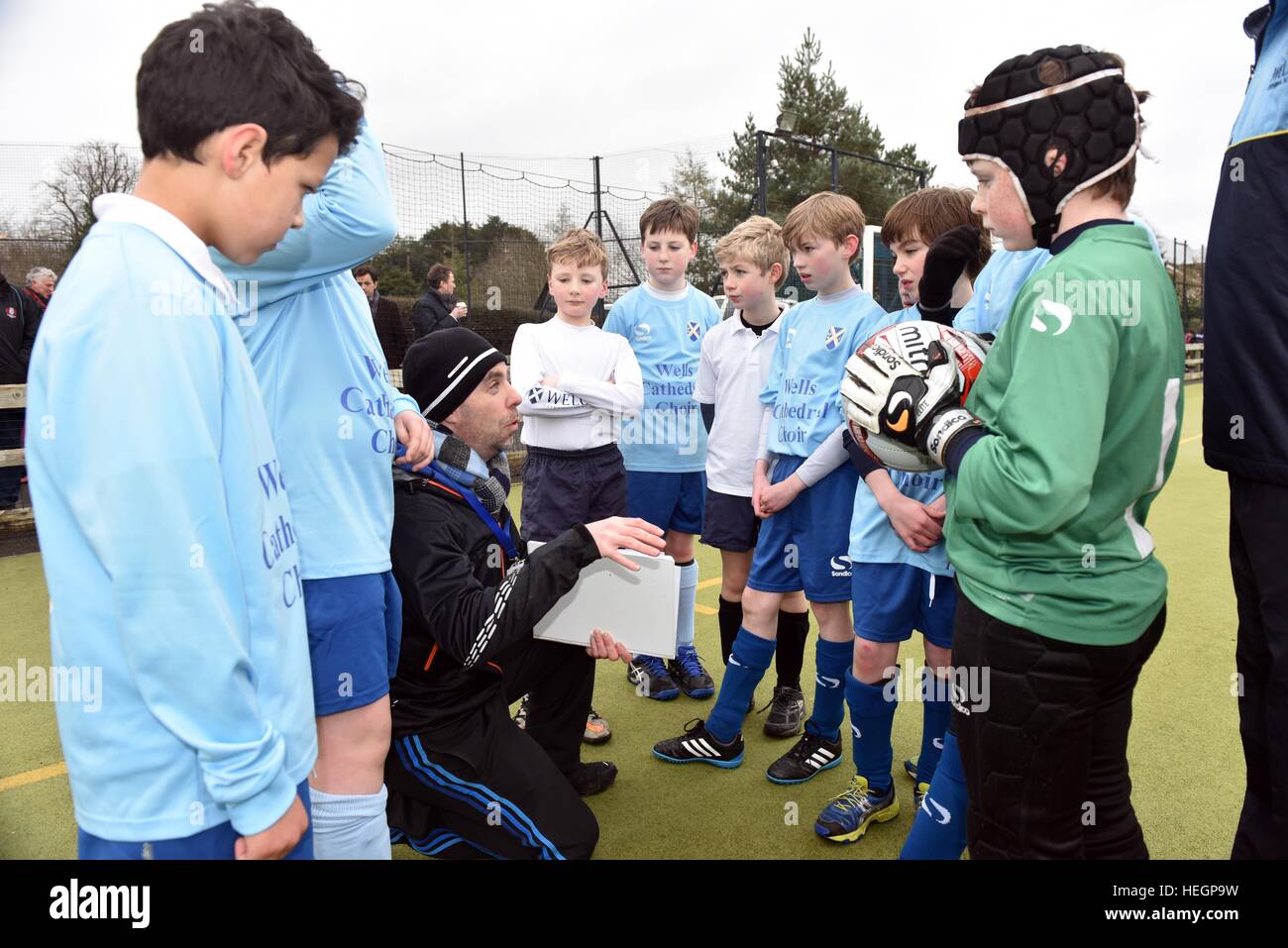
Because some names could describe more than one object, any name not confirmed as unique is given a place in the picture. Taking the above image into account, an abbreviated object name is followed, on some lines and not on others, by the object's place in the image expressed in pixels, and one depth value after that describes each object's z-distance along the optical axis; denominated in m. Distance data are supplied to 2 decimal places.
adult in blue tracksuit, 1.56
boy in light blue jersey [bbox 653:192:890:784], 3.02
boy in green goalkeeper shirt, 1.48
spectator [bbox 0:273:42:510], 7.09
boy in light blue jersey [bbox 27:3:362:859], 1.09
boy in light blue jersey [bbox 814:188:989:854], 2.54
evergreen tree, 28.05
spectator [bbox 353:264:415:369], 9.11
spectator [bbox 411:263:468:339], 9.12
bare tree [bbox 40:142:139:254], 11.00
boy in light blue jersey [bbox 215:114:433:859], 1.74
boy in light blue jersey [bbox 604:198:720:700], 3.97
